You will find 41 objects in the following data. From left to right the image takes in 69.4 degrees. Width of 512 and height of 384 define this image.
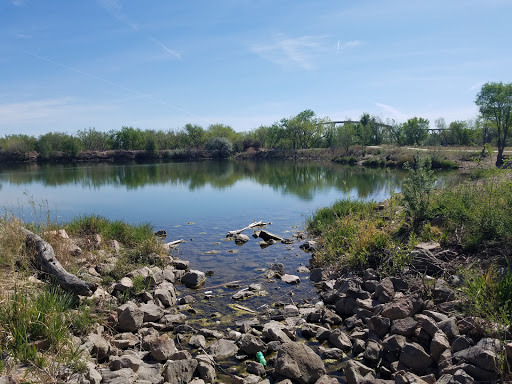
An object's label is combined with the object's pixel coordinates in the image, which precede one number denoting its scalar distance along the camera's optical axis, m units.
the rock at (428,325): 5.86
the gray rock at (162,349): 5.95
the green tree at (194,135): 95.91
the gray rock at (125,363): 5.30
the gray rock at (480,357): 4.71
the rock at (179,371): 5.20
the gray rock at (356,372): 5.21
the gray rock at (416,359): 5.40
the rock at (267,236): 14.45
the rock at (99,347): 5.68
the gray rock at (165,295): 8.38
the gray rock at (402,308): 6.54
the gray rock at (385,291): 7.50
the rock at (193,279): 9.77
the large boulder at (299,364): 5.36
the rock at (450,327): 5.68
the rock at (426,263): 8.16
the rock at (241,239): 14.04
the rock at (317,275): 9.88
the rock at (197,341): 6.55
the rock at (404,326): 6.06
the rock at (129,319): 6.93
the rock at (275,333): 6.53
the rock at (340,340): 6.38
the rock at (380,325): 6.41
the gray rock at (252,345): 6.25
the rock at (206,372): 5.44
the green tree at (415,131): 75.44
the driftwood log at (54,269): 7.12
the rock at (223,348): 6.26
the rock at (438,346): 5.43
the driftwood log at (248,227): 15.09
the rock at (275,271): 10.29
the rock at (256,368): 5.66
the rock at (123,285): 8.30
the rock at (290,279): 9.80
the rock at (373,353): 5.86
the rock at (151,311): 7.45
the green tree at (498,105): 42.00
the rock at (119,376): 4.68
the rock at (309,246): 12.91
